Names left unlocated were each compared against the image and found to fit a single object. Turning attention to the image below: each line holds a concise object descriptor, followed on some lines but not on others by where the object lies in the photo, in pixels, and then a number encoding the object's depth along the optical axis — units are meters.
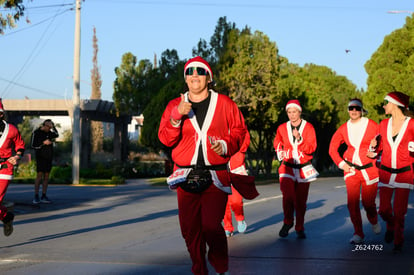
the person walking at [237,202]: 10.41
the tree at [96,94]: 62.28
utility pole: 28.81
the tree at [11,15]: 16.62
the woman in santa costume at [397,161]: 8.93
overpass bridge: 43.50
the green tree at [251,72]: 31.91
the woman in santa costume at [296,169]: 10.43
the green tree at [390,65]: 42.12
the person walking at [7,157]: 9.76
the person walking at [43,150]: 17.00
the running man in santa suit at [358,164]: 9.73
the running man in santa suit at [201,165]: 6.30
